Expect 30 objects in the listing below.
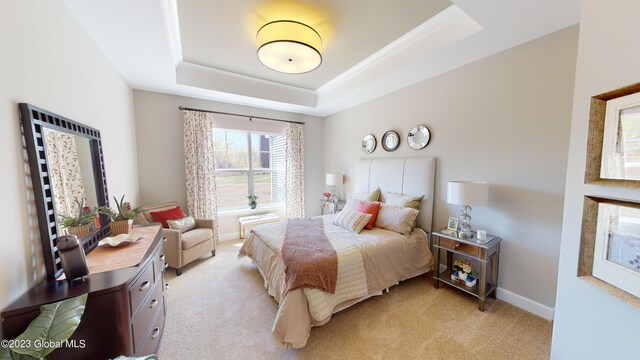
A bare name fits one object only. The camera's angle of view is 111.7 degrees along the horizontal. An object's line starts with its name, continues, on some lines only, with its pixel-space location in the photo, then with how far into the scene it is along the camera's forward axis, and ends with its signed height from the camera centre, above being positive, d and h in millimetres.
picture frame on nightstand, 2404 -702
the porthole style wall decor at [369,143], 3738 +348
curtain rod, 3492 +916
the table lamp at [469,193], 2119 -304
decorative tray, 1608 -561
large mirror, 1113 -69
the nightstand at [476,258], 2100 -979
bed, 1738 -1013
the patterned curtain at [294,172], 4527 -162
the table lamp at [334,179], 4344 -306
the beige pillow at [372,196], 3379 -511
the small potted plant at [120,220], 1866 -467
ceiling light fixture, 2000 +1122
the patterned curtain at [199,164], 3553 +28
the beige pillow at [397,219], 2660 -703
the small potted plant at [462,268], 2334 -1161
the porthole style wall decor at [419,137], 2918 +357
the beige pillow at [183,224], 2945 -811
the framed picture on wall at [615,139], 800 +83
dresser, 965 -698
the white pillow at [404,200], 2895 -514
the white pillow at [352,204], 3171 -603
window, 4137 -48
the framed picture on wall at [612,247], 794 -346
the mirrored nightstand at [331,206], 4283 -856
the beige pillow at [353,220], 2728 -738
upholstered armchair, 2748 -1002
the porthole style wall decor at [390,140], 3330 +357
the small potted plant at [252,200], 4352 -701
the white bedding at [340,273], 1793 -1027
